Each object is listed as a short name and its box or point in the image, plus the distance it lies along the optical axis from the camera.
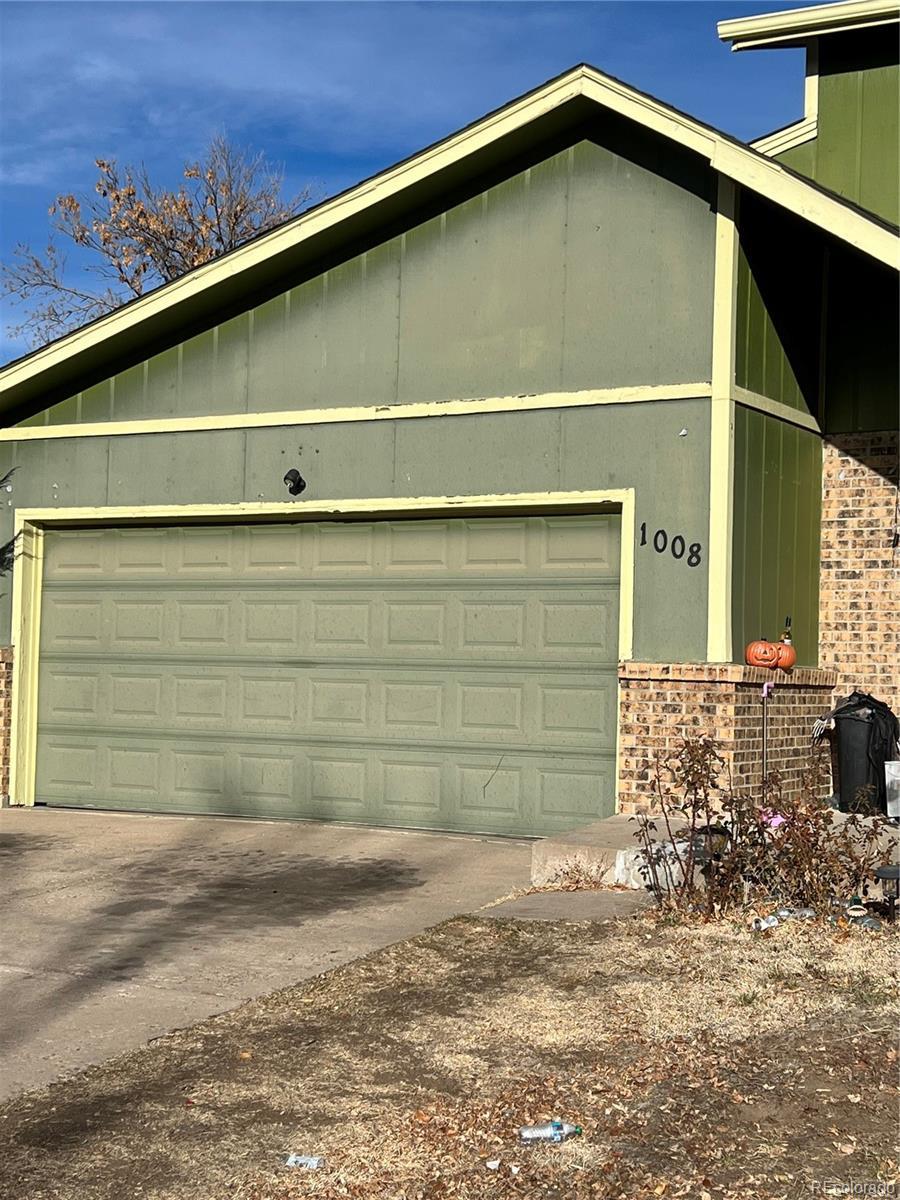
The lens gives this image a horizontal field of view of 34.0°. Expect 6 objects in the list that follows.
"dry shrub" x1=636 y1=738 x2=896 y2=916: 7.78
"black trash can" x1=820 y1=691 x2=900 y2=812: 11.34
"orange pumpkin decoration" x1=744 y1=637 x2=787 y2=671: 10.98
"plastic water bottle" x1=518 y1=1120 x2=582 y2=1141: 4.75
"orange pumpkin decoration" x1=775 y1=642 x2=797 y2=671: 11.16
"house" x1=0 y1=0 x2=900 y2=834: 11.09
